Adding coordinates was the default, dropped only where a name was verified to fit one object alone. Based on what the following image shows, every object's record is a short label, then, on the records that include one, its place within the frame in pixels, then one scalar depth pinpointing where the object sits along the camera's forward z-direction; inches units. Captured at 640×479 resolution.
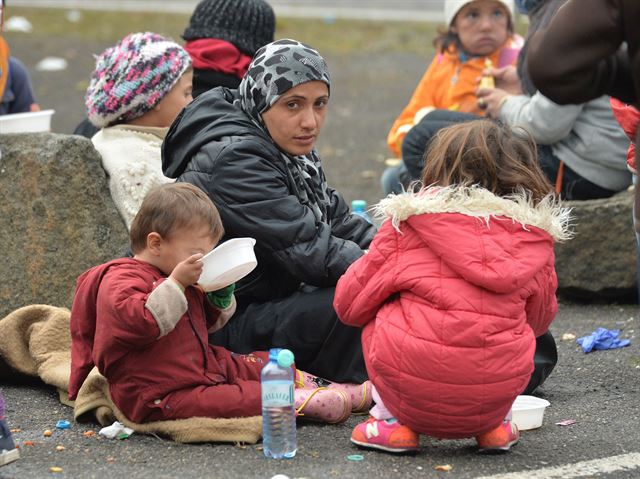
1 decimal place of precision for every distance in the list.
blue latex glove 415.5
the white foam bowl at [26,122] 440.2
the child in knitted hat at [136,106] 410.3
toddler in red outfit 296.8
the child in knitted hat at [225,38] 471.8
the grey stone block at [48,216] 405.1
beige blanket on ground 303.9
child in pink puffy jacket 275.6
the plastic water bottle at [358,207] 431.4
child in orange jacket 523.8
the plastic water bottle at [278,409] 287.6
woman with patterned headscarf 337.7
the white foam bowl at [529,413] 317.1
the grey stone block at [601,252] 470.6
